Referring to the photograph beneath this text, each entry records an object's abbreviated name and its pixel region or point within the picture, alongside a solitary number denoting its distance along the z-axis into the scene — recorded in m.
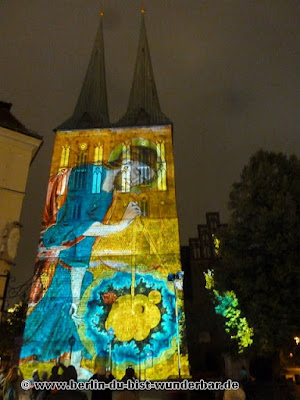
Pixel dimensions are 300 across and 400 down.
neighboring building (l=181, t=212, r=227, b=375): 30.48
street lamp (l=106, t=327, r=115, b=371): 23.61
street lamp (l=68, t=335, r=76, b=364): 24.38
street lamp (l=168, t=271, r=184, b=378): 17.27
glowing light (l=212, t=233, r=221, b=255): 16.02
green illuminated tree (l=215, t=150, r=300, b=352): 13.29
